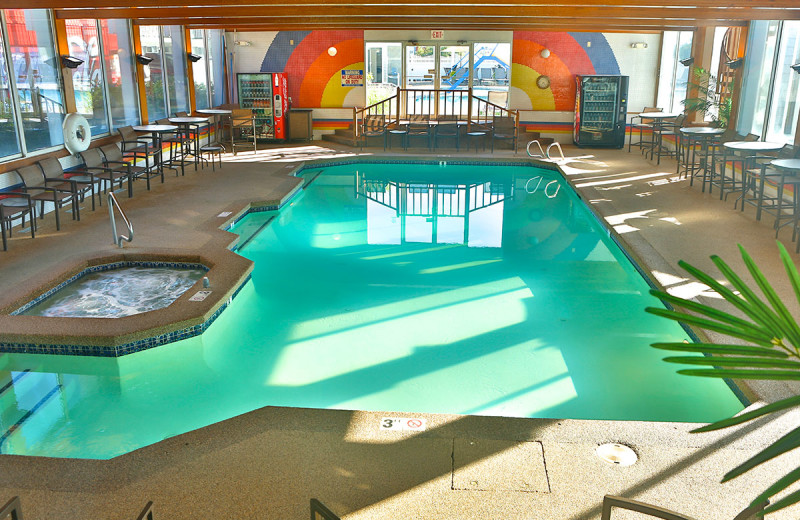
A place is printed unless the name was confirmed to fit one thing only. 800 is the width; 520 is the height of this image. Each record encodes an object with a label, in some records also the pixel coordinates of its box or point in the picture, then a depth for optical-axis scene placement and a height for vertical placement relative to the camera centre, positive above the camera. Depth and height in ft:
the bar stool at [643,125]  48.60 -2.93
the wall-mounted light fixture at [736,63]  36.50 +1.23
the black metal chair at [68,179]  26.25 -3.83
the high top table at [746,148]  26.68 -2.44
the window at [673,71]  47.78 +1.04
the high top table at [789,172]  22.39 -3.12
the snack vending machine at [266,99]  50.57 -1.14
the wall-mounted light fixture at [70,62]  29.66 +0.93
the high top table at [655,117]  40.89 -1.88
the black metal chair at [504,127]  49.29 -3.07
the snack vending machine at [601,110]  48.49 -1.79
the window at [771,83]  31.91 +0.14
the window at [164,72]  40.81 +0.75
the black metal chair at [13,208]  22.17 -4.18
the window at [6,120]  26.09 -1.46
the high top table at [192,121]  37.52 -2.13
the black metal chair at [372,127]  49.62 -3.20
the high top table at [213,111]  40.70 -1.69
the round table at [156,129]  34.06 -2.29
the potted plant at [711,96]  37.86 -0.65
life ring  27.55 -2.07
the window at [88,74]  32.14 +0.44
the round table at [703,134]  33.31 -2.43
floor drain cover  10.63 -5.87
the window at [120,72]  35.63 +0.59
